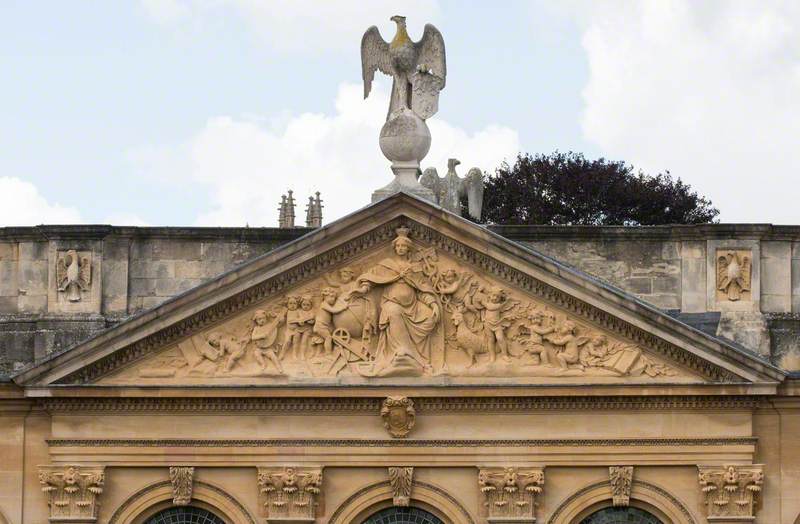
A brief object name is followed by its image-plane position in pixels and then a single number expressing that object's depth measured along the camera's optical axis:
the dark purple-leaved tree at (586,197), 81.31
